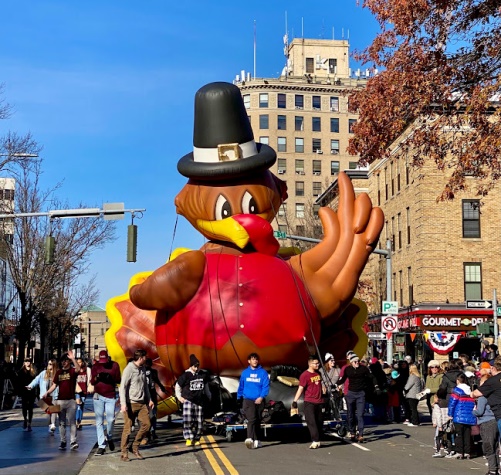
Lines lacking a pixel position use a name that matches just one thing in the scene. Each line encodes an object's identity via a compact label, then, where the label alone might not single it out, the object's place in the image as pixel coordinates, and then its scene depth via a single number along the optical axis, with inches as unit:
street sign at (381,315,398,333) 1004.6
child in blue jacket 545.6
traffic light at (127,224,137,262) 921.5
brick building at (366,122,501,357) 1513.3
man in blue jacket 567.9
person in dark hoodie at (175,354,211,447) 580.4
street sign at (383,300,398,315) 1035.9
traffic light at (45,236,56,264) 904.3
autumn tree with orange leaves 543.2
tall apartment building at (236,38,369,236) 3607.3
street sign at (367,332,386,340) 1159.1
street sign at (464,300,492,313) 1039.2
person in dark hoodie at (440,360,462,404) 594.5
